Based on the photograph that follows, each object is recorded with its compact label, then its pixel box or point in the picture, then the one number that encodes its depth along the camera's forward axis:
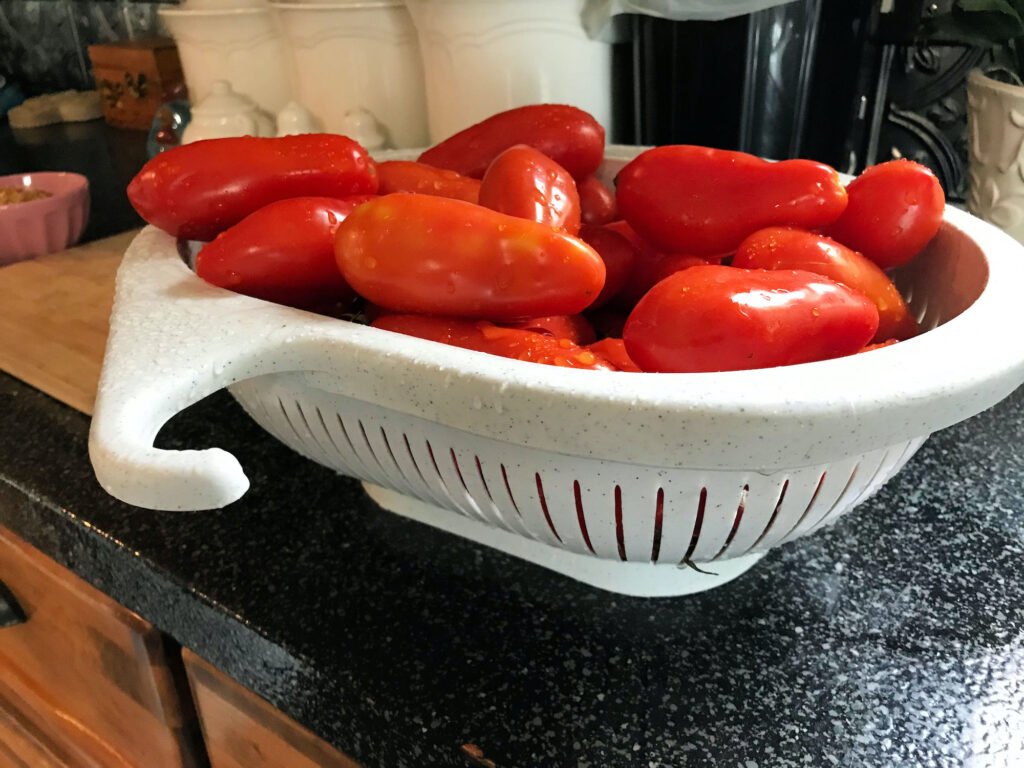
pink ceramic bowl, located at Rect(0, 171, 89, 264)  0.96
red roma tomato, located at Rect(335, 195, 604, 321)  0.36
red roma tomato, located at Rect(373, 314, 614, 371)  0.36
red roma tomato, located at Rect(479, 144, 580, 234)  0.42
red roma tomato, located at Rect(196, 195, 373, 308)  0.42
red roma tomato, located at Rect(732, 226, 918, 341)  0.40
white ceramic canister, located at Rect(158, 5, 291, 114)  0.93
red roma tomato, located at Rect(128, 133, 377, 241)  0.46
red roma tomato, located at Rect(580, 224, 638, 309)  0.47
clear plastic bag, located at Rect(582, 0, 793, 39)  0.59
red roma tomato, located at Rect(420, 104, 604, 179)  0.54
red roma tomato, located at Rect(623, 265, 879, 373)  0.33
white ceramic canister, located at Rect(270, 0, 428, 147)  0.78
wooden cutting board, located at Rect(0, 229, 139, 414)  0.66
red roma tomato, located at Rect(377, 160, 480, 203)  0.50
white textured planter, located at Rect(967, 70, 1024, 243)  0.64
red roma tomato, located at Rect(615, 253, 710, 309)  0.47
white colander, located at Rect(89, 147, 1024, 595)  0.29
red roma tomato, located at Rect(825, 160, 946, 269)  0.43
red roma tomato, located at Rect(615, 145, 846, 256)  0.43
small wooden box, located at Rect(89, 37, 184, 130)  1.43
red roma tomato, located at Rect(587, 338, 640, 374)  0.38
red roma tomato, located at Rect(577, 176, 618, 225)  0.54
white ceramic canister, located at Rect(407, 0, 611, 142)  0.66
